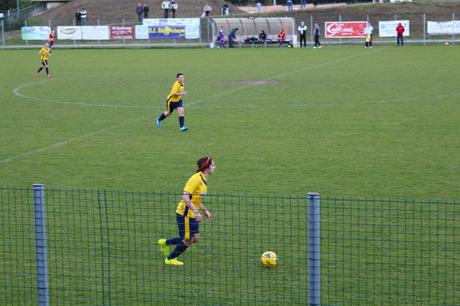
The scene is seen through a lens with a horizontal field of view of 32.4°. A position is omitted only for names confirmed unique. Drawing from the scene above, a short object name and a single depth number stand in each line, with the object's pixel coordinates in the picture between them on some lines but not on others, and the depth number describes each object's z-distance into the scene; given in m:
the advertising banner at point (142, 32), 65.56
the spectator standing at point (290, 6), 76.24
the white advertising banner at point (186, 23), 64.62
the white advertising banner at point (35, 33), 68.25
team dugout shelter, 64.06
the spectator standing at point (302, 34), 59.80
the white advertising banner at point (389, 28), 63.38
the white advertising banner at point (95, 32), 66.94
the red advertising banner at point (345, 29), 63.31
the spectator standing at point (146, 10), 72.31
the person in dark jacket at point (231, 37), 62.97
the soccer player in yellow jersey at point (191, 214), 10.32
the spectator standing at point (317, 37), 59.58
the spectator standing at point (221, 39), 63.03
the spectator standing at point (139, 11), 72.76
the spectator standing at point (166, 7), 71.31
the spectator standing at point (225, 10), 78.56
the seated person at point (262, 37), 62.69
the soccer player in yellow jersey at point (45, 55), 38.46
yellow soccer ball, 10.49
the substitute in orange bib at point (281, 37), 62.47
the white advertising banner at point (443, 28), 61.16
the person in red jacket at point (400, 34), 58.75
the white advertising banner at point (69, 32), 67.75
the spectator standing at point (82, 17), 71.06
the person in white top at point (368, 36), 57.81
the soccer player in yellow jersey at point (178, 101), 21.81
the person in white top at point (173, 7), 72.06
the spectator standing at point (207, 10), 72.54
